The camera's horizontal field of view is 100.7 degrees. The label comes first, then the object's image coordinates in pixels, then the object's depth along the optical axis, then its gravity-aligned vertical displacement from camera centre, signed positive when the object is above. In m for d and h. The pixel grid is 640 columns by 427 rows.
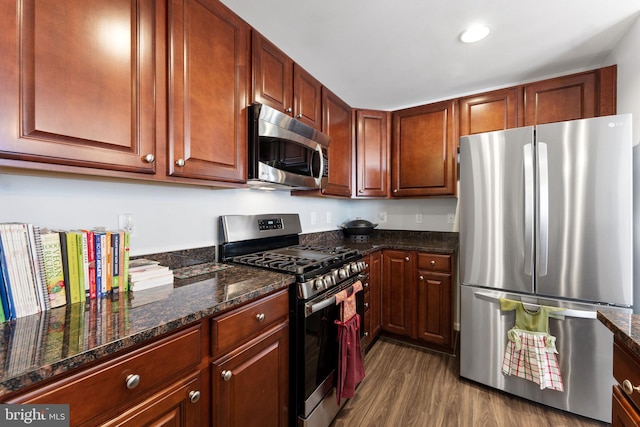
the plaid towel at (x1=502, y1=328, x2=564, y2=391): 1.66 -0.96
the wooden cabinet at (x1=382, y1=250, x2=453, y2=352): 2.31 -0.79
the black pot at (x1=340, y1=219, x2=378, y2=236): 2.83 -0.18
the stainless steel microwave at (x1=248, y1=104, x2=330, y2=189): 1.52 +0.38
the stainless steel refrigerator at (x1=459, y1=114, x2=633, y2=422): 1.55 -0.21
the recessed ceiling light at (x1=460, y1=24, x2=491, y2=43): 1.62 +1.11
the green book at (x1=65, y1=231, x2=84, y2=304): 0.95 -0.19
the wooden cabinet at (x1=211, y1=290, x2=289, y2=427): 1.00 -0.65
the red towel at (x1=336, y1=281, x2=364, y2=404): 1.59 -0.90
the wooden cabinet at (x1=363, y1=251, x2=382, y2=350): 2.31 -0.81
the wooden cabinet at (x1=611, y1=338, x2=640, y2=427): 0.76 -0.54
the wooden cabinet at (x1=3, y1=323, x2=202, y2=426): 0.63 -0.48
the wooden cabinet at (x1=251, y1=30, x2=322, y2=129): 1.58 +0.87
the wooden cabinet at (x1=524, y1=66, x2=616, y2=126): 1.89 +0.86
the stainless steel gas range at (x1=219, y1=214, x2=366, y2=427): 1.37 -0.46
